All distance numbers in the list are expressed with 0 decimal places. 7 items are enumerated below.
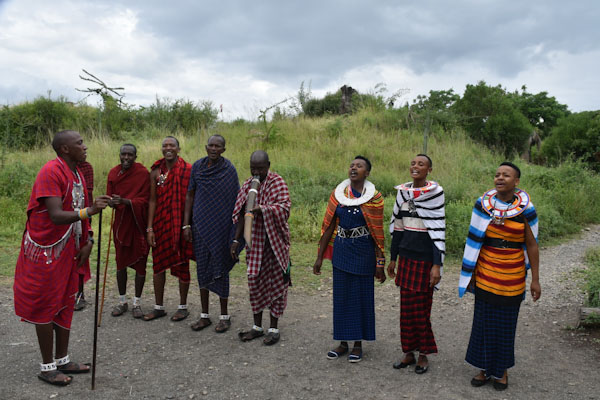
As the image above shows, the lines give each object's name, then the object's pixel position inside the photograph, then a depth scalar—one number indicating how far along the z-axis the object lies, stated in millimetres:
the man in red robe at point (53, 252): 3438
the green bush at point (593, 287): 5047
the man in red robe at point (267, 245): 4340
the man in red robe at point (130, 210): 4926
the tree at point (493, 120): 16031
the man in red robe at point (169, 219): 4879
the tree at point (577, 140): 14705
